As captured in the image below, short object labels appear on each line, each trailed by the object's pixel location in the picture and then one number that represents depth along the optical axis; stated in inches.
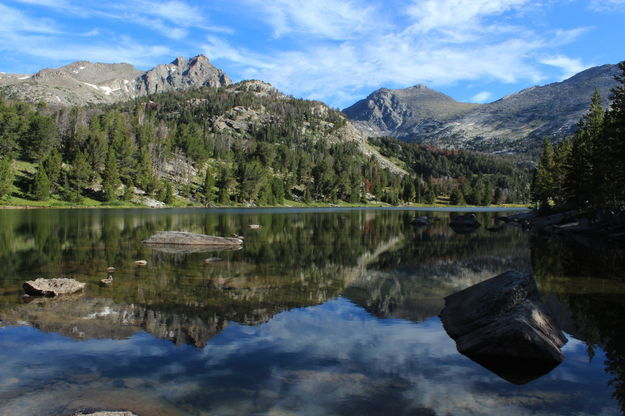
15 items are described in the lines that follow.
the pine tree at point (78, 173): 6033.5
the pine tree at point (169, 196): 6671.8
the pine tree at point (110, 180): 6102.4
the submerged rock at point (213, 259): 1299.2
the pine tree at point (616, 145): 1979.6
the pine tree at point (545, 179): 4114.2
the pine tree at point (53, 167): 5797.2
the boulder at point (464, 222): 3169.3
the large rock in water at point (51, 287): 833.5
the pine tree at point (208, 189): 7317.4
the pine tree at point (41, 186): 5334.6
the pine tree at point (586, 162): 2608.3
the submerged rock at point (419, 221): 3287.4
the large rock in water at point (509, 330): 554.1
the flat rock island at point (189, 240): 1690.5
